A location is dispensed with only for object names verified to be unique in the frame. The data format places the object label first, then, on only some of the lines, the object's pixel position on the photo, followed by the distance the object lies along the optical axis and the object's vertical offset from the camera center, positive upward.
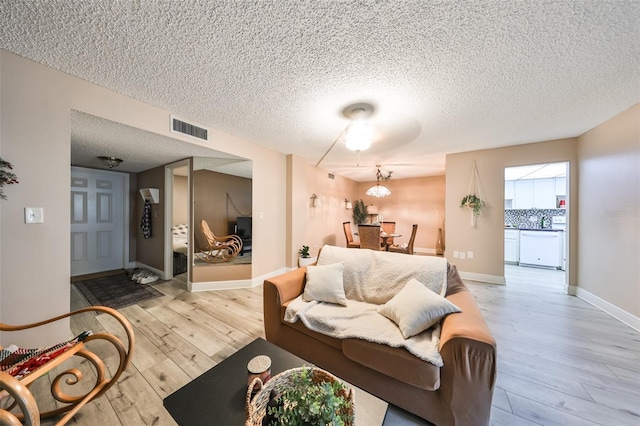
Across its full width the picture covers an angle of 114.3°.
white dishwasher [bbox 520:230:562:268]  4.46 -0.80
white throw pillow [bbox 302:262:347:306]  1.88 -0.68
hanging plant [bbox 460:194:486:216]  3.72 +0.16
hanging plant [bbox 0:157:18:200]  1.47 +0.26
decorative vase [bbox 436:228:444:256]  5.42 -0.88
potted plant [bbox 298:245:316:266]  4.24 -0.95
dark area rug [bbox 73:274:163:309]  2.84 -1.23
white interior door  3.91 -0.18
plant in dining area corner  7.04 -0.04
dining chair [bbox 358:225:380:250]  4.04 -0.48
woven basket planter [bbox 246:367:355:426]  0.76 -0.73
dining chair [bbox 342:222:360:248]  4.90 -0.64
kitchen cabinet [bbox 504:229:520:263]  4.92 -0.78
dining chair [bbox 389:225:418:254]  4.29 -0.78
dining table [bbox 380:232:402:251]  4.67 -0.67
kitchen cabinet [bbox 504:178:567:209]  4.78 +0.47
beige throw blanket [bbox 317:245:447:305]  1.77 -0.56
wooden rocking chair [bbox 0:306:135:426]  1.04 -0.83
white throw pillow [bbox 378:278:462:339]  1.36 -0.67
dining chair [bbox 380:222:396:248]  5.59 -0.44
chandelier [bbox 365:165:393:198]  4.71 +0.48
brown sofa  1.06 -0.94
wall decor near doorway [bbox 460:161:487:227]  3.74 +0.25
